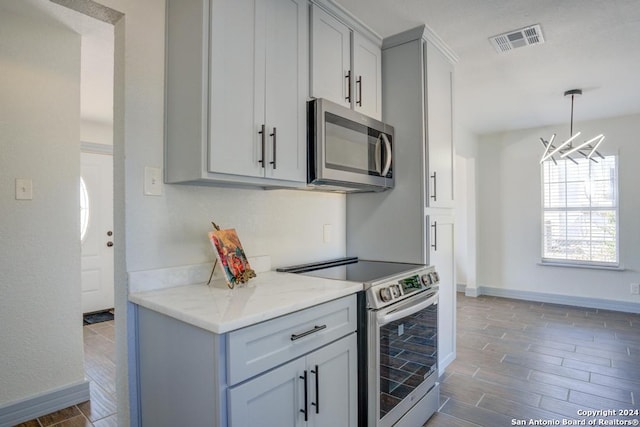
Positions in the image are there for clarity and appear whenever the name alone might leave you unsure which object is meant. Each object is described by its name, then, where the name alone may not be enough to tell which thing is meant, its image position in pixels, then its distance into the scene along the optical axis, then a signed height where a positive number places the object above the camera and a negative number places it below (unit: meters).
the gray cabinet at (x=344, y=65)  1.97 +0.90
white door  4.45 -0.23
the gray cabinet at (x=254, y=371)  1.12 -0.57
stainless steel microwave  1.86 +0.36
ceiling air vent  2.36 +1.20
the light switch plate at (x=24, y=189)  2.18 +0.16
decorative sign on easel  1.62 -0.20
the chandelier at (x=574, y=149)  3.51 +0.82
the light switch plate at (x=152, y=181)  1.58 +0.15
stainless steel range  1.67 -0.66
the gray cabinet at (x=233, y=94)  1.45 +0.53
